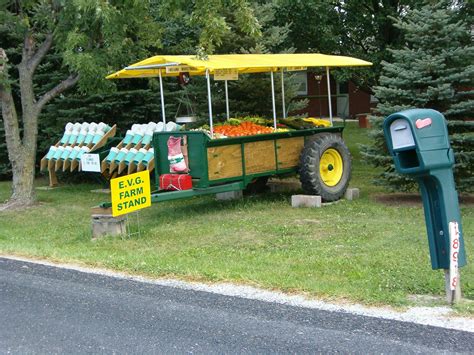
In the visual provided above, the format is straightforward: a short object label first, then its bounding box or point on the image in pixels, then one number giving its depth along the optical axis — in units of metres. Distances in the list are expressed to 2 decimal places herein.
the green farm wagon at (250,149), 10.21
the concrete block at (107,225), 9.22
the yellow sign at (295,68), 12.18
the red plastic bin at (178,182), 10.34
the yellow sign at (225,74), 10.37
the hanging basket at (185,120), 12.16
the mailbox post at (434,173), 5.20
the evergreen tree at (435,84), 10.52
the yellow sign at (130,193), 8.86
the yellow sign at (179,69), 10.41
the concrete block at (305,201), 11.05
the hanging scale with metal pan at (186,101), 12.75
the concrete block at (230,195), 12.49
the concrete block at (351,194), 11.88
